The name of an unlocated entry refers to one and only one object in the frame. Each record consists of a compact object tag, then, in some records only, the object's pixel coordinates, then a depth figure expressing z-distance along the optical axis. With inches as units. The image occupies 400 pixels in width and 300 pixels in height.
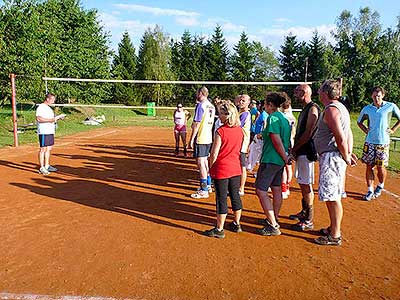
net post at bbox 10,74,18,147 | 502.3
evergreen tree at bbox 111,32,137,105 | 1704.0
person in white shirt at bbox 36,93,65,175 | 338.6
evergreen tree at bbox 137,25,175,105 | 1780.3
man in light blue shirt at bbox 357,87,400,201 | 265.4
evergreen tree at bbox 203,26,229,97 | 1996.8
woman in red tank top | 189.3
